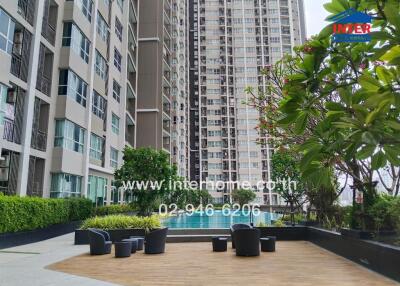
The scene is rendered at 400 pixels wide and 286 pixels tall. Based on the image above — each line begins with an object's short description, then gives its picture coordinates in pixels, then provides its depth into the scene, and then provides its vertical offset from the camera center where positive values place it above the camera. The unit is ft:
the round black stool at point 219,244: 39.86 -3.57
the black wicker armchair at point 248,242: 35.68 -2.99
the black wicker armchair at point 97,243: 37.40 -3.10
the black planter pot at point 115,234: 46.91 -2.76
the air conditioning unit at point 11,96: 55.06 +18.19
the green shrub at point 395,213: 28.04 -0.20
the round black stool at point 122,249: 35.58 -3.57
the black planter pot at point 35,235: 43.39 -2.87
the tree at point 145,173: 70.28 +7.82
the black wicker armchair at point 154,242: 38.68 -3.14
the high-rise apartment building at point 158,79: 136.98 +55.29
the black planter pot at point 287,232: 50.44 -2.90
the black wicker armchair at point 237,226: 41.68 -1.68
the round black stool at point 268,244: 39.09 -3.54
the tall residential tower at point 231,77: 262.88 +105.35
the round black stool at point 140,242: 41.28 -3.46
